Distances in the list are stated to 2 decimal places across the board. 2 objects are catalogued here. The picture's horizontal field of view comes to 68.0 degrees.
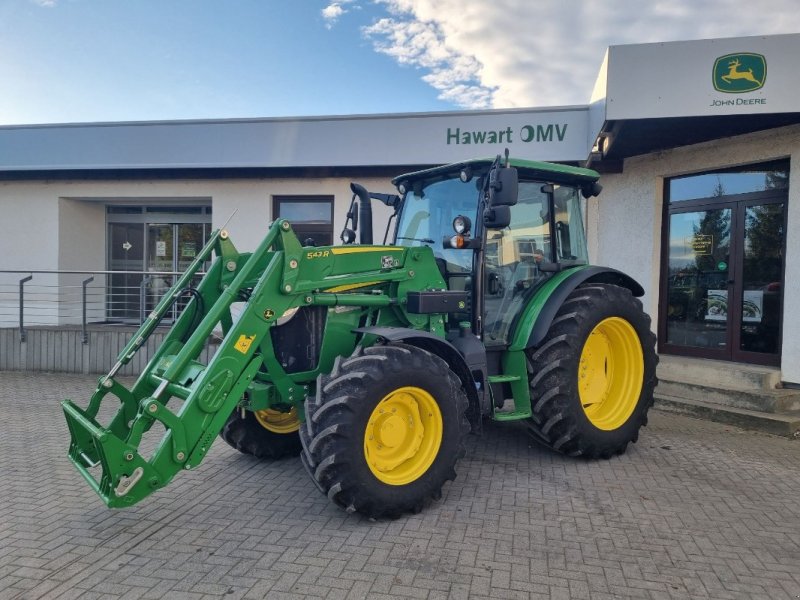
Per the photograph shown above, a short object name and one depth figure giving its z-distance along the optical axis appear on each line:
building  6.45
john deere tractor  3.56
